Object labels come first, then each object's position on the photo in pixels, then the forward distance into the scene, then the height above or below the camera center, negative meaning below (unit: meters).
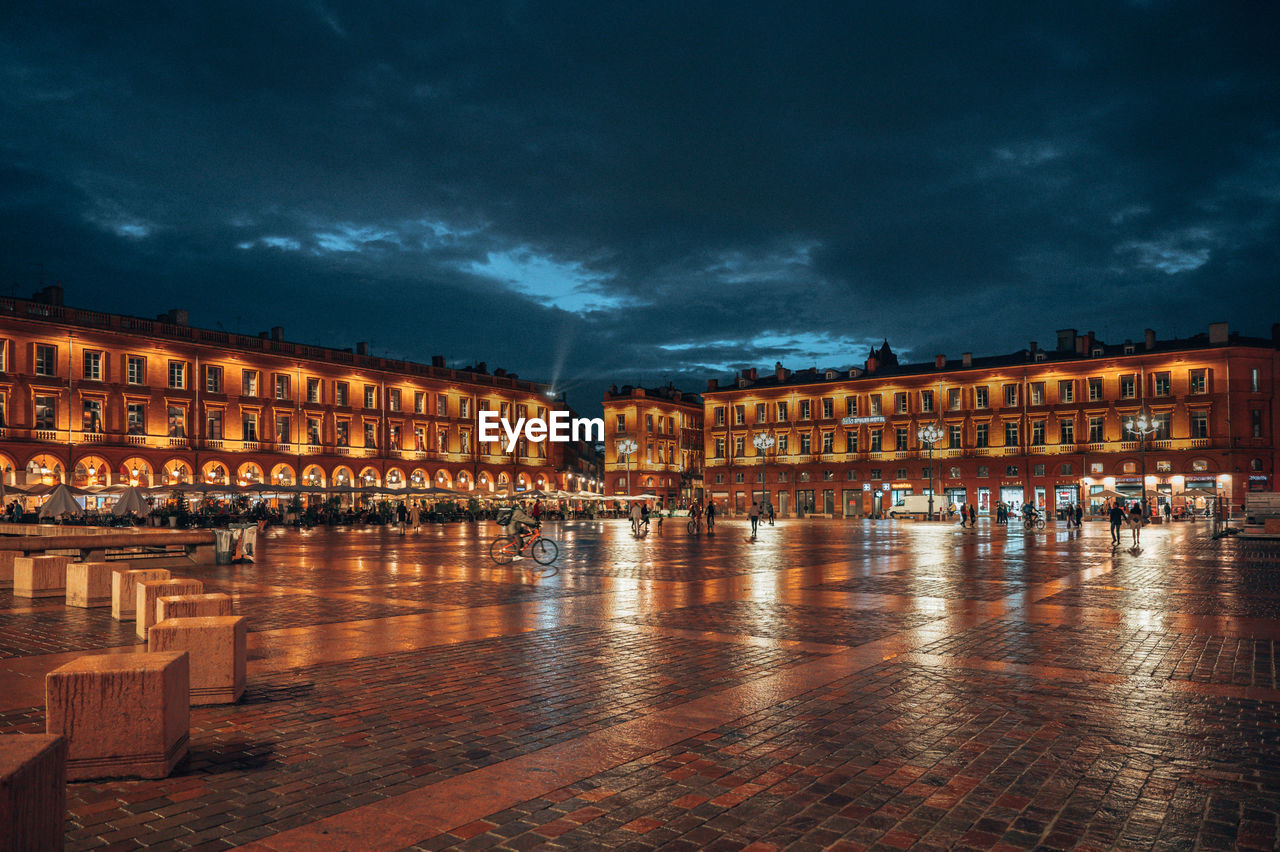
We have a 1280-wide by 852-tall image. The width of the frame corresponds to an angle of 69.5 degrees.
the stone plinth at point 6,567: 15.90 -1.60
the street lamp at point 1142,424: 47.72 +2.38
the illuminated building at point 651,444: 89.00 +2.62
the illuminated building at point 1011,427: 61.22 +3.16
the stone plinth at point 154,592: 8.92 -1.15
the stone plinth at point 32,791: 2.98 -1.09
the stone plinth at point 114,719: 4.94 -1.32
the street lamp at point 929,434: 54.31 +2.06
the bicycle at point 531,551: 20.48 -1.82
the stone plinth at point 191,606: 7.55 -1.10
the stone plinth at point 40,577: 13.44 -1.50
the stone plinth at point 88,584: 12.00 -1.44
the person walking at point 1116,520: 27.42 -1.56
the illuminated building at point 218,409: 49.78 +4.10
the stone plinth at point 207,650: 6.58 -1.26
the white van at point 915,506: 60.78 -2.52
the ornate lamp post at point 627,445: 59.59 +1.68
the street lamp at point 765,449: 61.39 +1.70
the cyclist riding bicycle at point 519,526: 20.80 -1.23
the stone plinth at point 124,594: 10.98 -1.43
